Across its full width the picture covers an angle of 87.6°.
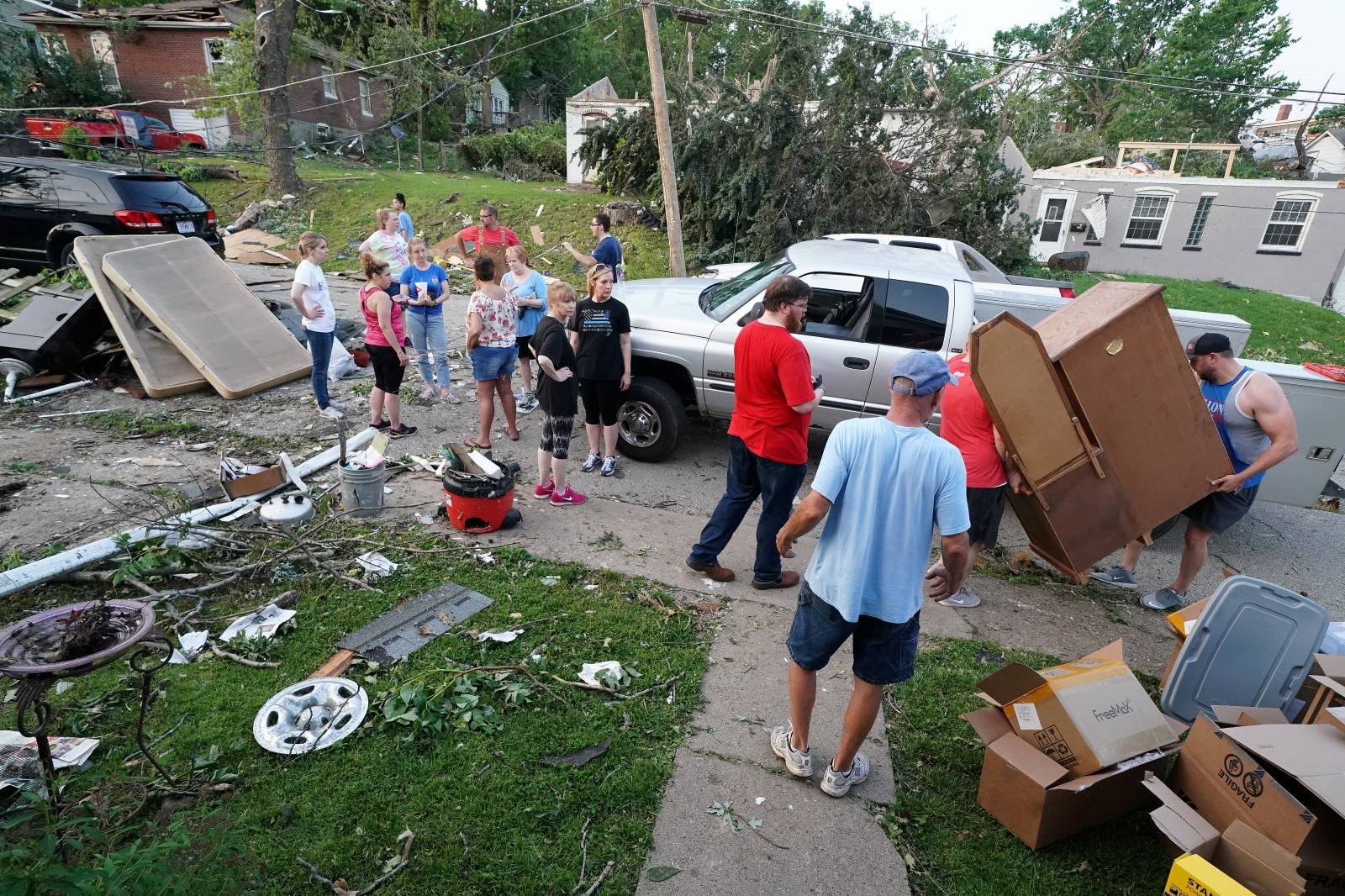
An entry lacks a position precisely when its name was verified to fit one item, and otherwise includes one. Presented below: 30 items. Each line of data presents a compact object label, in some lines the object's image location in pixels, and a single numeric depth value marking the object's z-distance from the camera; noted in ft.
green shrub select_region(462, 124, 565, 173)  76.02
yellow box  7.06
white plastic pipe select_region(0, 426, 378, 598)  13.07
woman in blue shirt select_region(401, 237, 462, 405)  23.12
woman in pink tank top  19.71
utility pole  35.45
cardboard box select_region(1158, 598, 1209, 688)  11.52
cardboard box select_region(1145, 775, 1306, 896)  7.45
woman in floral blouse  19.13
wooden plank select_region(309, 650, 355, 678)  11.60
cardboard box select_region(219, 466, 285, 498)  16.90
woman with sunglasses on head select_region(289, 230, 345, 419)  20.94
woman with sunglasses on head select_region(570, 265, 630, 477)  17.71
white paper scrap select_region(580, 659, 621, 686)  11.88
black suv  32.07
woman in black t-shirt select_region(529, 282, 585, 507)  16.55
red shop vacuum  15.99
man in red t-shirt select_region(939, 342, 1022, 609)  13.89
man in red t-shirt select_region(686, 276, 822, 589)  12.85
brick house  84.07
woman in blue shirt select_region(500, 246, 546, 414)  21.59
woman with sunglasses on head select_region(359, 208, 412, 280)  27.61
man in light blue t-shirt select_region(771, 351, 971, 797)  8.25
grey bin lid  10.46
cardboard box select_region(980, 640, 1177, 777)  9.10
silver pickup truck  18.58
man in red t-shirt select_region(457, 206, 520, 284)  28.41
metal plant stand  7.52
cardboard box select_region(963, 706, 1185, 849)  8.93
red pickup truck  62.64
